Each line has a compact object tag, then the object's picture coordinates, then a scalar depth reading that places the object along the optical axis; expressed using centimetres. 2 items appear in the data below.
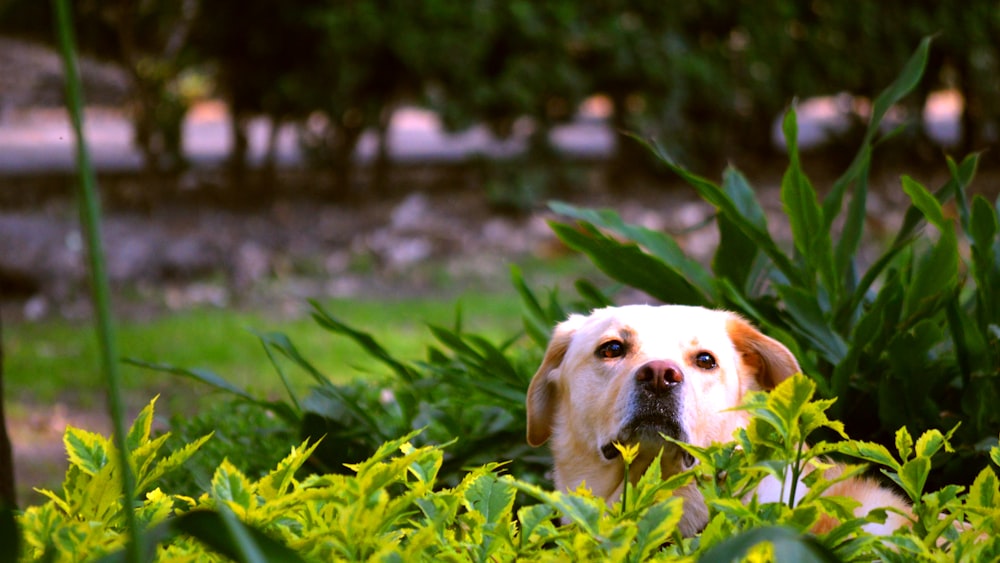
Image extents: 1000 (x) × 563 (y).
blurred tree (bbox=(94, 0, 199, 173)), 1877
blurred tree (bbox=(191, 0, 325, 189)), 1892
